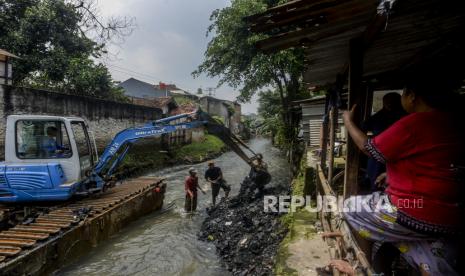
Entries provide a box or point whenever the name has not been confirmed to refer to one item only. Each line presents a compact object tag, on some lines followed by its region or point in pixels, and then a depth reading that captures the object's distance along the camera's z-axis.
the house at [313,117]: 14.10
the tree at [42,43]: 17.08
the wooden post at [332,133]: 5.29
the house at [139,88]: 37.81
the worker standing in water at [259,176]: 10.44
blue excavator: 6.98
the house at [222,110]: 43.25
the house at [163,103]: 23.75
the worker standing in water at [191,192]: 10.46
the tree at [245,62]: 17.33
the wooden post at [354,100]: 3.20
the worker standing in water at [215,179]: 10.97
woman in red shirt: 1.94
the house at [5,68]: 14.09
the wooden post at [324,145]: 6.56
